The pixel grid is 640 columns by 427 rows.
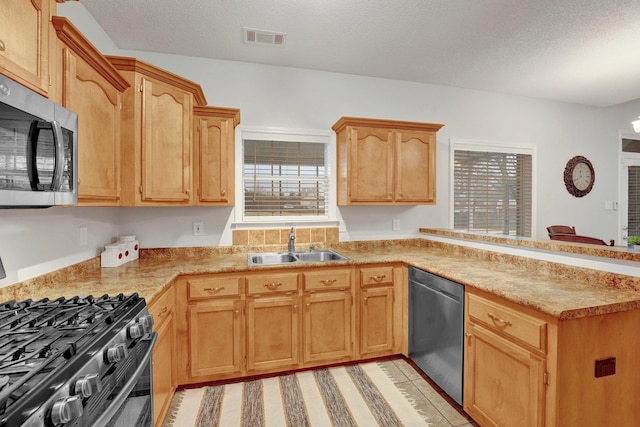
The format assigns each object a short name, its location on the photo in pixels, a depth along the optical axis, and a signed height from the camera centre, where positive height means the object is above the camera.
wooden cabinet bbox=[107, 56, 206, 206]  2.00 +0.53
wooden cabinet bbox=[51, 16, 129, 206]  1.40 +0.57
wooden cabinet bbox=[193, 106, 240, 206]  2.50 +0.47
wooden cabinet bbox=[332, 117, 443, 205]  2.84 +0.48
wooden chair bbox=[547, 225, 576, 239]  3.68 -0.23
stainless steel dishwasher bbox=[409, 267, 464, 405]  1.94 -0.85
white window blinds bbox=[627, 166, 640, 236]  4.46 +0.16
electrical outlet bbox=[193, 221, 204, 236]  2.82 -0.17
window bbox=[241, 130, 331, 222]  2.98 +0.35
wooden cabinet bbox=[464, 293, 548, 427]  1.39 -0.81
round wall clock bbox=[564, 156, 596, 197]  4.07 +0.49
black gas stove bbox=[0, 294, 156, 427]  0.72 -0.44
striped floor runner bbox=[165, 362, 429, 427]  1.88 -1.32
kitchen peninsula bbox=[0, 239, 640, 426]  1.34 -0.53
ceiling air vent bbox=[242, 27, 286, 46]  2.42 +1.45
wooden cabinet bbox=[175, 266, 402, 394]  2.17 -0.87
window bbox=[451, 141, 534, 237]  3.63 +0.29
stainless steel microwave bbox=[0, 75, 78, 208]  0.96 +0.21
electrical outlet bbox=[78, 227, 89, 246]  2.04 -0.18
